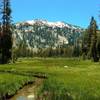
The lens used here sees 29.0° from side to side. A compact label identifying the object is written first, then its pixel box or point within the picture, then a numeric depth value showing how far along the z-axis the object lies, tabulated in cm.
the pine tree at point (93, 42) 6248
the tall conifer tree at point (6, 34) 4451
